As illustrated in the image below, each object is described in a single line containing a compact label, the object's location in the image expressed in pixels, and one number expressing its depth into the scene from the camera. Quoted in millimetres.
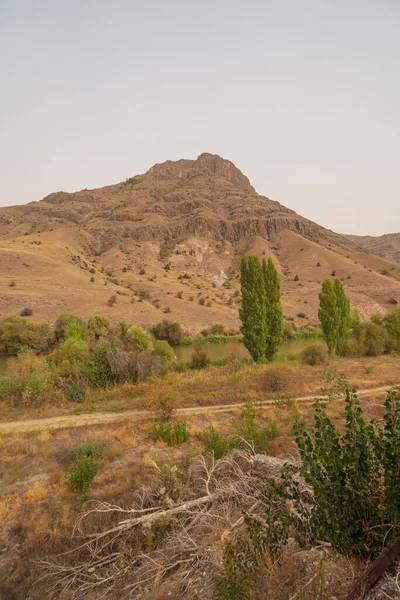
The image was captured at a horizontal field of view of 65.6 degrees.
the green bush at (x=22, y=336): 34844
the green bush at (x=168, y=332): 43688
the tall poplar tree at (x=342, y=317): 29719
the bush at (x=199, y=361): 26000
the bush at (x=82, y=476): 7328
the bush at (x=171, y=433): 10039
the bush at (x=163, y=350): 27297
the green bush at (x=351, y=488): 3082
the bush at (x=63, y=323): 36812
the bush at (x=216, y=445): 8320
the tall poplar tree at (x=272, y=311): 27828
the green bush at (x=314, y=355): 25344
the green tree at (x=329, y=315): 29375
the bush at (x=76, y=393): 15766
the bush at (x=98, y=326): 34978
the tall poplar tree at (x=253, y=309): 27047
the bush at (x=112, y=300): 48312
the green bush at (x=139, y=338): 27000
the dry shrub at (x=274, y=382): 16672
